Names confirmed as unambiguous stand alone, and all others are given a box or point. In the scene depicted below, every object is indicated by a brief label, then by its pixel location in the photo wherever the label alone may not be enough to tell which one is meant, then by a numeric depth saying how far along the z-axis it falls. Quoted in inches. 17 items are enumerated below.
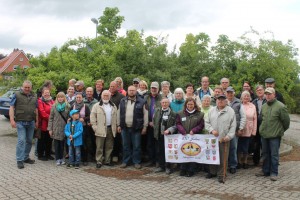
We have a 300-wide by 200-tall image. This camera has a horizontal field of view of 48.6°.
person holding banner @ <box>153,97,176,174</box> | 296.7
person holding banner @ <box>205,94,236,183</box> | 273.1
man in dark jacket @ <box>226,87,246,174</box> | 292.9
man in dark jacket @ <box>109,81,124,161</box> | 333.7
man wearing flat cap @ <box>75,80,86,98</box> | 346.3
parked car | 601.3
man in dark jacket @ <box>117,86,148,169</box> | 311.7
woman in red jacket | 337.1
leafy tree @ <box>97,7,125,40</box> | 777.6
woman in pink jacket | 305.9
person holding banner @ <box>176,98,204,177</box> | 285.1
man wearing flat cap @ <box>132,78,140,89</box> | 363.4
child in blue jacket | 316.5
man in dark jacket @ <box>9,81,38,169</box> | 313.1
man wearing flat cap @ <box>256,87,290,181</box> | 277.0
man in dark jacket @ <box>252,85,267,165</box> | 319.6
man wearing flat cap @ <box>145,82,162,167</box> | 313.4
